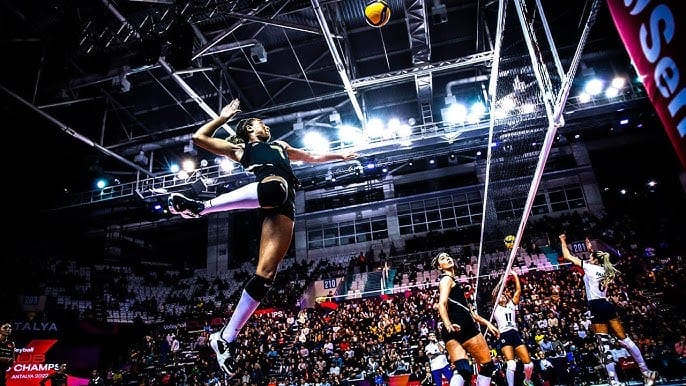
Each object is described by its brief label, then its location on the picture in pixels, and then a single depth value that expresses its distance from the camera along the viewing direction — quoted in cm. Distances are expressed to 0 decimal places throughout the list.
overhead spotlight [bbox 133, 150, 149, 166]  2119
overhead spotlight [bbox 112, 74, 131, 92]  1482
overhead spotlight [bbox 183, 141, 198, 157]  2066
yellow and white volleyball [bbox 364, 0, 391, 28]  1026
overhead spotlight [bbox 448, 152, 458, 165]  2767
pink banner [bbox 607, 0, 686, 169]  133
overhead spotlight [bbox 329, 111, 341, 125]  1961
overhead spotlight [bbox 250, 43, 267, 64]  1457
